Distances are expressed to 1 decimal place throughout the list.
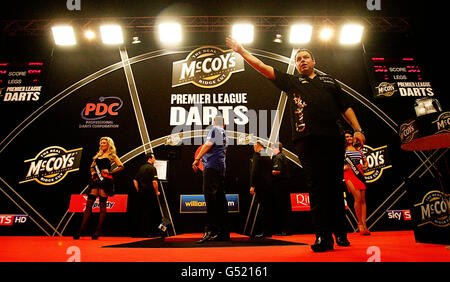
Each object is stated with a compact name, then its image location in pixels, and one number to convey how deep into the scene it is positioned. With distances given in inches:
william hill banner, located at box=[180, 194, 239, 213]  217.3
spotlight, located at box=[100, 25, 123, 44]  248.4
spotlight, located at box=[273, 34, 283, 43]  257.6
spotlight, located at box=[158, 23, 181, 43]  251.1
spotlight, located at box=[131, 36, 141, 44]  260.7
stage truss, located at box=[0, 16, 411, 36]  245.4
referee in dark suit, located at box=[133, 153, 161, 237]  183.3
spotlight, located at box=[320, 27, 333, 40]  249.6
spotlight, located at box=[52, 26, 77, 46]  249.0
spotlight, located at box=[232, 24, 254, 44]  249.0
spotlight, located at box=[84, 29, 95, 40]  251.3
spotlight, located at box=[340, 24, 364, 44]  249.8
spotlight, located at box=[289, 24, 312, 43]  249.4
